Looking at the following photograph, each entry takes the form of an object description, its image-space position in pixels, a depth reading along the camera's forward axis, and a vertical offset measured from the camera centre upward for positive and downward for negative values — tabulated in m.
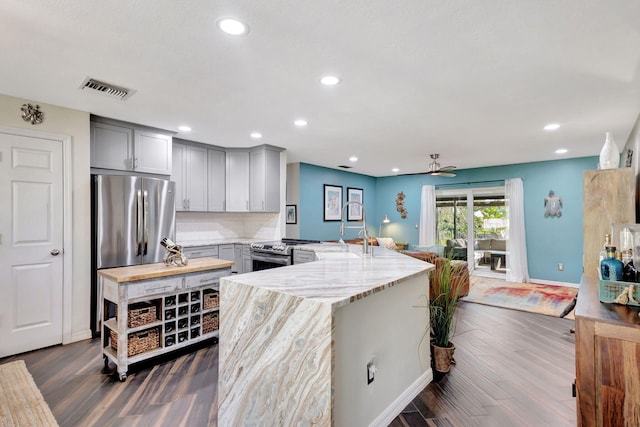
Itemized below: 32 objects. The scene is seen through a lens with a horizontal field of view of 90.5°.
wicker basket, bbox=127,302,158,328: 2.51 -0.77
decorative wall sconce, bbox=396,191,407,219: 8.05 +0.30
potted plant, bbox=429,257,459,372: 2.46 -0.83
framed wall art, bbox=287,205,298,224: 6.28 +0.07
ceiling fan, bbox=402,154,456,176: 4.93 +0.77
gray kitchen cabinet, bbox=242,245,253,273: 4.89 -0.65
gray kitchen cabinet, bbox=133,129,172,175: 3.76 +0.82
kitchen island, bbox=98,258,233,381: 2.46 -0.76
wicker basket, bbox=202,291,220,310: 3.01 -0.78
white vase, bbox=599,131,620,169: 2.83 +0.54
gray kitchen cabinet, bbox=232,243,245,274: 4.97 -0.63
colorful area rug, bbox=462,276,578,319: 4.44 -1.28
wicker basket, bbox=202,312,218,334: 3.00 -1.00
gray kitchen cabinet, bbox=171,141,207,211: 4.44 +0.61
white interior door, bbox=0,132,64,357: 2.88 -0.22
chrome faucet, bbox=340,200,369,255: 2.76 -0.22
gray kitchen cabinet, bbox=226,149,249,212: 5.02 +0.59
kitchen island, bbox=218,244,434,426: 1.44 -0.67
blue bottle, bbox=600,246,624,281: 1.78 -0.29
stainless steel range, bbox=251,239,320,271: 4.41 -0.51
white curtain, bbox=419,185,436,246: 7.44 +0.01
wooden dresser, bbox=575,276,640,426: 1.46 -0.72
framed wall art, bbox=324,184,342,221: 7.00 +0.34
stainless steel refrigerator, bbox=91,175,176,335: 3.29 -0.03
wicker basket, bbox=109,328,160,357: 2.52 -1.00
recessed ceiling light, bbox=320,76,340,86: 2.44 +1.07
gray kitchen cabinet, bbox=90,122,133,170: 3.44 +0.81
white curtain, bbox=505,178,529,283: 6.18 -0.41
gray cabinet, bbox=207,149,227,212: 4.84 +0.60
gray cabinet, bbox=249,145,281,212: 4.86 +0.60
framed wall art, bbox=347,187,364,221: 7.64 +0.27
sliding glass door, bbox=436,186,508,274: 6.63 -0.21
